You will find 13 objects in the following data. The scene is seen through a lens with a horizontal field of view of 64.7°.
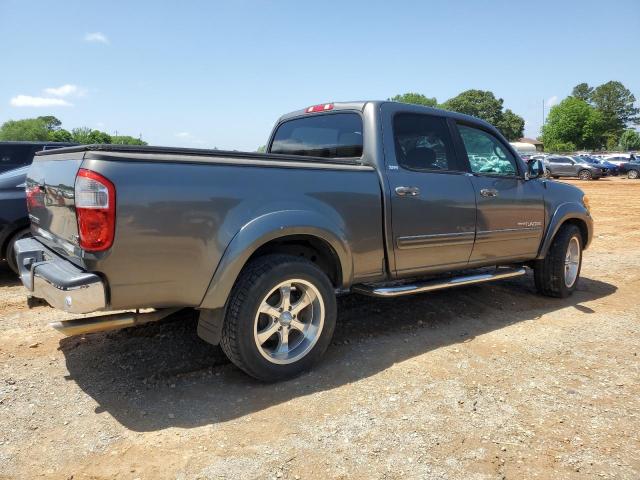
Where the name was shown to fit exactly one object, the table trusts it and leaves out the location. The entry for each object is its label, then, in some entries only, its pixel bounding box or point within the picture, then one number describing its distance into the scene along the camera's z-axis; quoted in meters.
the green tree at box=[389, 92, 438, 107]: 97.19
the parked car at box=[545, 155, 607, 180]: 32.88
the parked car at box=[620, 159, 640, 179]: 35.66
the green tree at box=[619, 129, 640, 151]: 86.38
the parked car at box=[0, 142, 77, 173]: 8.20
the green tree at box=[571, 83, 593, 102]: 112.69
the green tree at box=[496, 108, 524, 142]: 95.25
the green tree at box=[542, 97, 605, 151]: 83.44
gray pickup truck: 2.71
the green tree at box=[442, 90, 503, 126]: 94.80
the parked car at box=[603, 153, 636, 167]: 38.90
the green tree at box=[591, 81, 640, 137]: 108.31
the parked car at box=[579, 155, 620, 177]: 34.66
